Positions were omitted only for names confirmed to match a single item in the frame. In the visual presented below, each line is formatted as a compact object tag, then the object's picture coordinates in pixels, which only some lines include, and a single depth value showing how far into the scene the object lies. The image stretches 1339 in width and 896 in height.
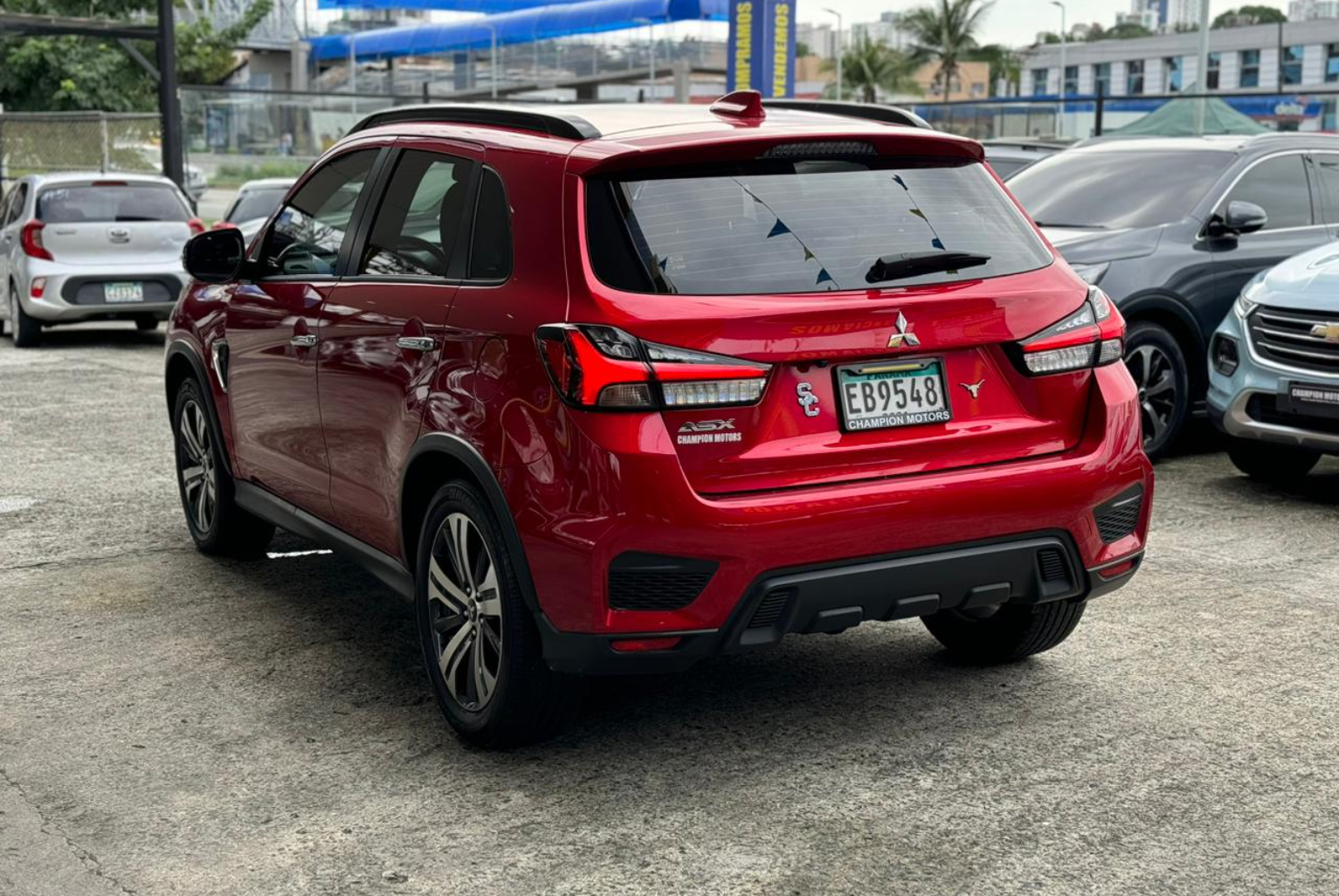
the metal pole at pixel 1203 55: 31.62
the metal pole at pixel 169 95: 21.05
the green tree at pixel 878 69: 87.75
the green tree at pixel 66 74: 32.28
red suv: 4.00
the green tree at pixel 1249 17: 84.56
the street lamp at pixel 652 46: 56.81
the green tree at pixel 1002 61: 88.06
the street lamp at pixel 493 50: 50.62
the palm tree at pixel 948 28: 82.44
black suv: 8.98
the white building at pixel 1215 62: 71.81
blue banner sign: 18.83
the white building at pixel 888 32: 84.88
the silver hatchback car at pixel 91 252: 15.43
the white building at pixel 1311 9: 88.50
